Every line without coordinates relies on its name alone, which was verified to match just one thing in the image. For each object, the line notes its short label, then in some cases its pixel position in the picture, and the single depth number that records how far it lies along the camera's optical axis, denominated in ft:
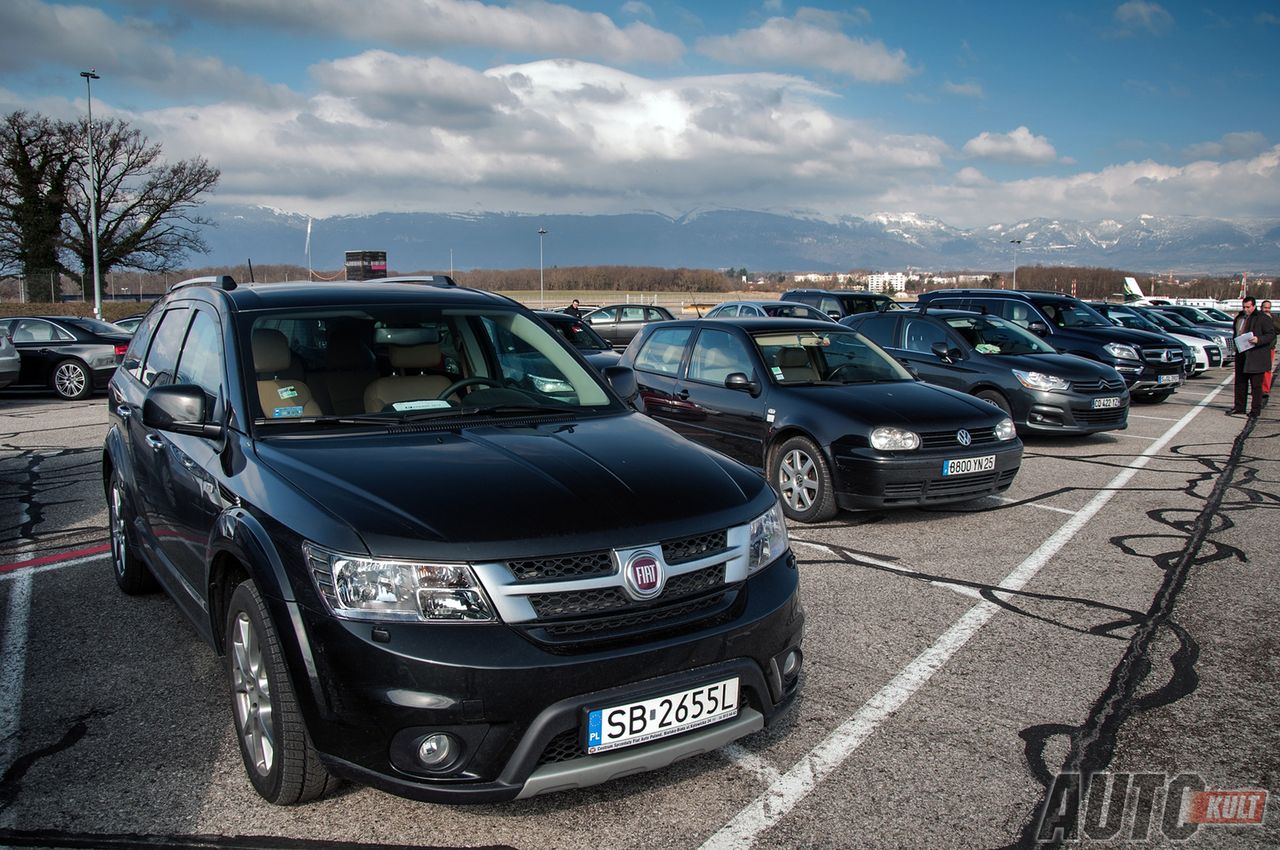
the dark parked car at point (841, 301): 69.77
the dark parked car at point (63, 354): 54.34
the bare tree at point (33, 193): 131.95
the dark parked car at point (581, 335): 49.30
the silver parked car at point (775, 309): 64.44
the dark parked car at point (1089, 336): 51.85
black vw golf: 22.86
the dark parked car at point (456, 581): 8.59
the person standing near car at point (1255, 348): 46.09
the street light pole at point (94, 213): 111.45
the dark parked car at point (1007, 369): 36.32
